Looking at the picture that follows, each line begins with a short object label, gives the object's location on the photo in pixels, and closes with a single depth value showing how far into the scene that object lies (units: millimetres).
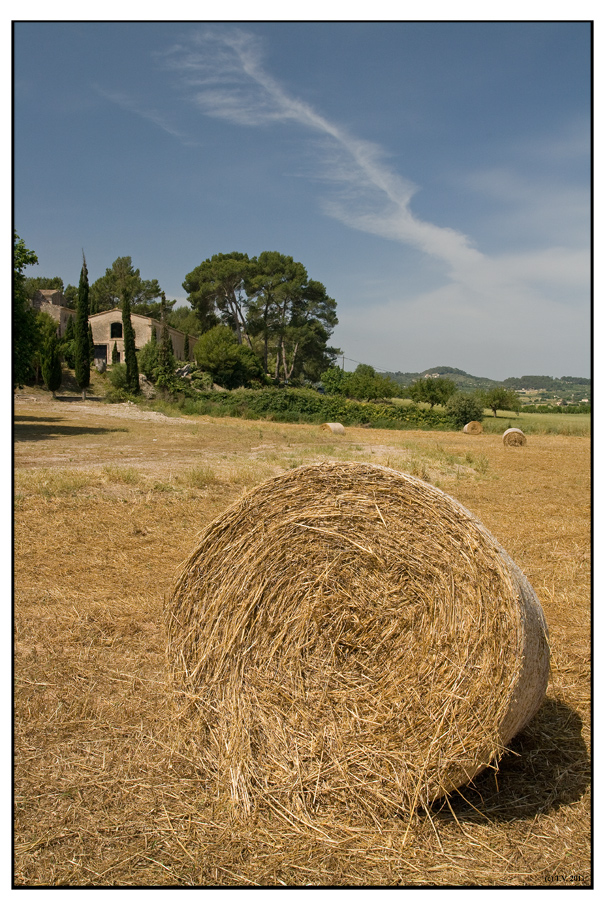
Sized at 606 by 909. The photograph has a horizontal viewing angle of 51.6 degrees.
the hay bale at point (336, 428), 29156
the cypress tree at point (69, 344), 46188
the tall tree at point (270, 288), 57312
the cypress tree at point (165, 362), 43844
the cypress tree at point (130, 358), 42250
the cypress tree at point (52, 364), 38094
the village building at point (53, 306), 58312
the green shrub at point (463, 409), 39000
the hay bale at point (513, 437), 25859
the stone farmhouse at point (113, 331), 53906
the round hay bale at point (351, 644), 2943
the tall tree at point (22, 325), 22578
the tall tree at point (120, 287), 72062
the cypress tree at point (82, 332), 39125
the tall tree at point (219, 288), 58219
